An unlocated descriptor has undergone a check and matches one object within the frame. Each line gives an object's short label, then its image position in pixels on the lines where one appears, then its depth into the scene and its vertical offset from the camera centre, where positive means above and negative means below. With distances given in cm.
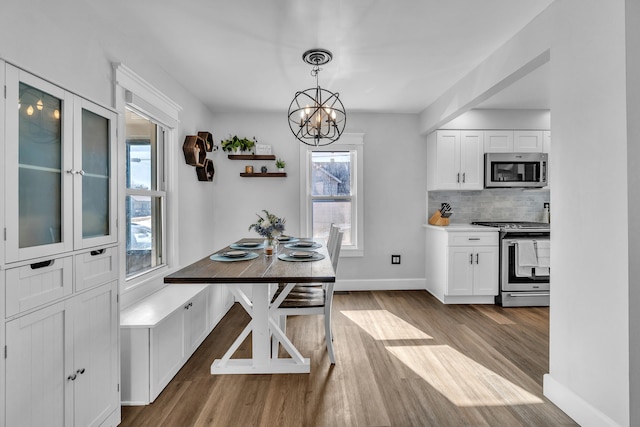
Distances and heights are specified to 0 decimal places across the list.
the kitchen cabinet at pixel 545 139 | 440 +94
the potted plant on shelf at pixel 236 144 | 432 +85
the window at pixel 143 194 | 267 +14
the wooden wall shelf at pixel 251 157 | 442 +70
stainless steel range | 397 -63
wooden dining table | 224 -78
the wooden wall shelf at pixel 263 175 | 446 +47
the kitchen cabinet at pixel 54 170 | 124 +17
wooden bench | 207 -86
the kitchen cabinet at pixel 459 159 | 437 +68
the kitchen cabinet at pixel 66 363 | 125 -65
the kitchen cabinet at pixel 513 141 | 438 +91
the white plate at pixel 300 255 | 253 -33
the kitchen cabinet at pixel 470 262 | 407 -60
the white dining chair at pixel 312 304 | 250 -69
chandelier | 262 +80
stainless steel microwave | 431 +53
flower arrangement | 260 -12
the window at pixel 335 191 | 461 +28
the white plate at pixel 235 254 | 261 -34
